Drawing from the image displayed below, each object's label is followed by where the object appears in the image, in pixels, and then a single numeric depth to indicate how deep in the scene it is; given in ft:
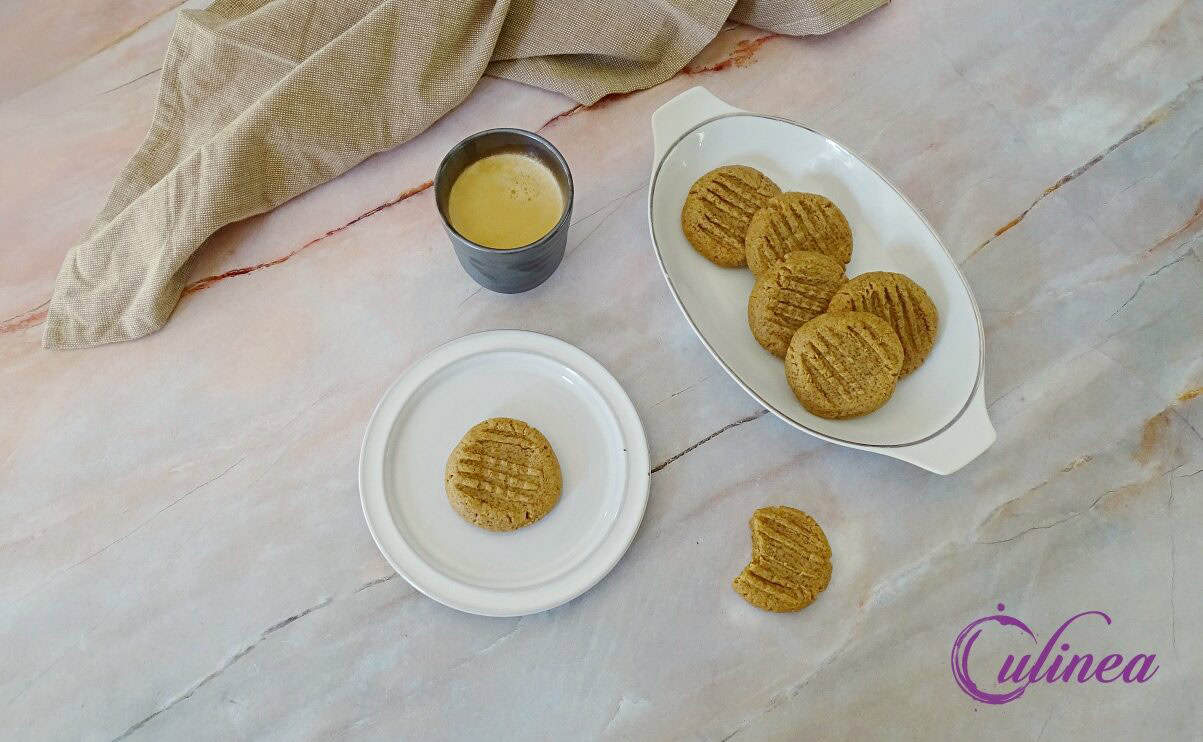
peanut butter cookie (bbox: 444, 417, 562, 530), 3.24
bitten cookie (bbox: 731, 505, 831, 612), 3.28
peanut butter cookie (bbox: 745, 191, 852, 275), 3.55
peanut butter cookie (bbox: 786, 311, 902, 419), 3.28
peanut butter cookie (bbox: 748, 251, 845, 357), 3.44
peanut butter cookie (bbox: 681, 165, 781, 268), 3.67
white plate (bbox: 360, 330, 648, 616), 3.19
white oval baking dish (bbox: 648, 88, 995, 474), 3.31
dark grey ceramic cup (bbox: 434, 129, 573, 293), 3.31
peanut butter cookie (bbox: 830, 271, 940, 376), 3.43
